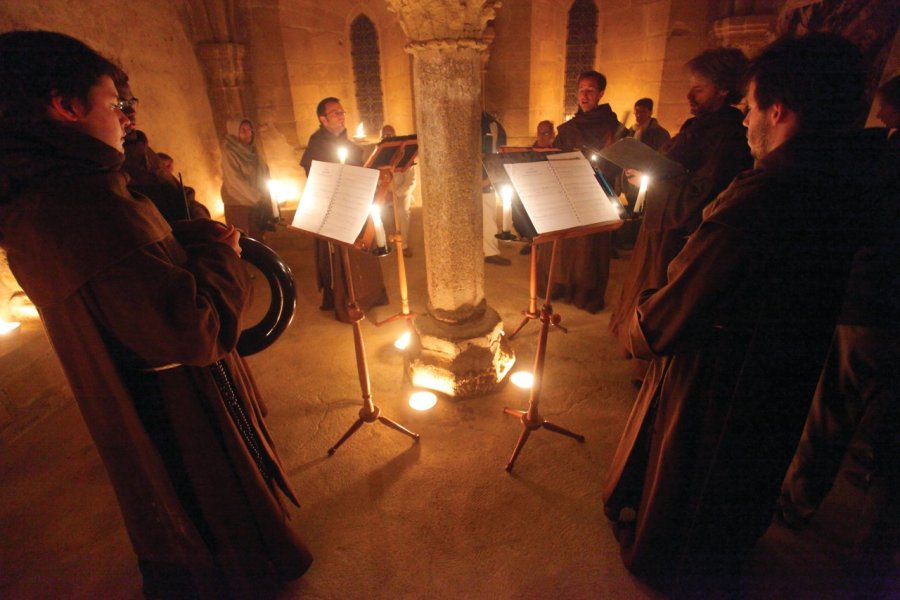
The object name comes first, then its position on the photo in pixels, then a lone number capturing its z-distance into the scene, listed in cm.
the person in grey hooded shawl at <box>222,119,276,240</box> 532
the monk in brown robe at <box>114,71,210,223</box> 139
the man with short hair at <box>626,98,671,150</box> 509
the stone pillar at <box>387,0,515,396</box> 247
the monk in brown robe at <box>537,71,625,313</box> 405
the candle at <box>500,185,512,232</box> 227
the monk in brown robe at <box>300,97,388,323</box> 415
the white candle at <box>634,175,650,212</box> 250
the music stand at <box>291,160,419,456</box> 228
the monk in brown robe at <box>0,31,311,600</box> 112
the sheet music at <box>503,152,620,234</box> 207
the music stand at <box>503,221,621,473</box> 216
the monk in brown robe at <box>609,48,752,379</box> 248
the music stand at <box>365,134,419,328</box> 285
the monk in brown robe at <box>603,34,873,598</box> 123
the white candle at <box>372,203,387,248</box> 247
